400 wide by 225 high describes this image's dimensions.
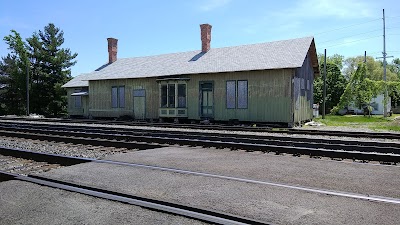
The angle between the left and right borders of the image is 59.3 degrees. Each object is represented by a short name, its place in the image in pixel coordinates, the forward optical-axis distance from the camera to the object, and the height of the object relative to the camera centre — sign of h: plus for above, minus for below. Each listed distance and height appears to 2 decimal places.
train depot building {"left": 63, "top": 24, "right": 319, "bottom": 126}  22.33 +1.72
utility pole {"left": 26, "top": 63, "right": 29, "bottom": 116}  44.62 +3.93
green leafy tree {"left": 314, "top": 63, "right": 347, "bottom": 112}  53.47 +2.94
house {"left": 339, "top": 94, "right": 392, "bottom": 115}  49.60 +0.02
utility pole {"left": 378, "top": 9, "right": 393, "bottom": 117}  35.69 +3.67
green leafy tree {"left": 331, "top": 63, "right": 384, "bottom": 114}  36.38 +1.94
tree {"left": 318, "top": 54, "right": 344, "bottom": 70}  76.97 +10.97
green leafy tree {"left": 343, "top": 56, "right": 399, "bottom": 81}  73.01 +9.08
